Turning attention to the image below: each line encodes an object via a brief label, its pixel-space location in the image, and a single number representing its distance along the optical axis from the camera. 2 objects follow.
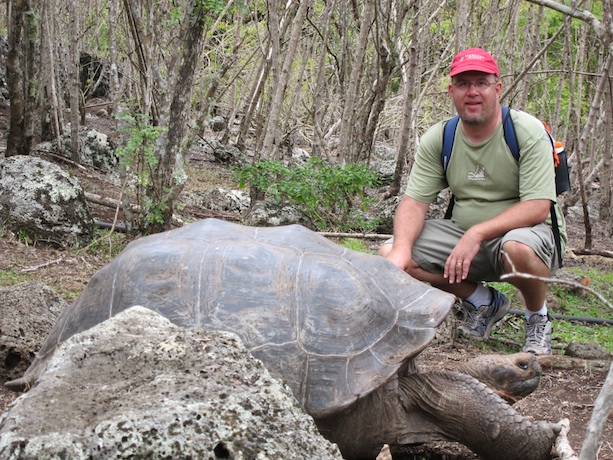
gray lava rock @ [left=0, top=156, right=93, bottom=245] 5.89
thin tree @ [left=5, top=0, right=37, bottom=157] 6.99
